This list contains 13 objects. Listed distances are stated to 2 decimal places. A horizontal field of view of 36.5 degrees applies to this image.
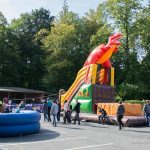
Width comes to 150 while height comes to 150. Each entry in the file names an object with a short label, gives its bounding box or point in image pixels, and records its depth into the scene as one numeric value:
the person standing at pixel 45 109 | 14.66
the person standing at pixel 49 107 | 14.69
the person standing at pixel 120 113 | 12.04
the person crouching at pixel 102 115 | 14.04
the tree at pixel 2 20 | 39.00
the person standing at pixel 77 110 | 13.99
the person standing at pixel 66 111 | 14.06
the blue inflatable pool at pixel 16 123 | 10.07
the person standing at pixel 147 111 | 13.67
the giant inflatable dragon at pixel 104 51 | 18.34
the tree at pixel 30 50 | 37.14
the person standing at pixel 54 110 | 12.99
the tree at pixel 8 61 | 34.79
